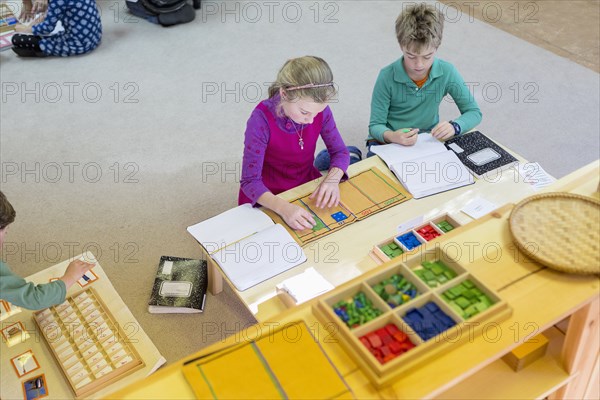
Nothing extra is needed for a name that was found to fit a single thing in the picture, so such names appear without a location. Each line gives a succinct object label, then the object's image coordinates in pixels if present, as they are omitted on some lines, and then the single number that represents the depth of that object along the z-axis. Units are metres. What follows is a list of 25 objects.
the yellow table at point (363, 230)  2.16
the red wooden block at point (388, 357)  1.34
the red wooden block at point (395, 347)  1.37
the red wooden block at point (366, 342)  1.38
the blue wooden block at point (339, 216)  2.39
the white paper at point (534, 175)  2.51
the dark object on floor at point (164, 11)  4.98
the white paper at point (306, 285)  2.11
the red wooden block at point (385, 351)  1.36
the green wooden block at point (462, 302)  1.44
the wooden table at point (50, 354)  2.12
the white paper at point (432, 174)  2.51
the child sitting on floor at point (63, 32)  4.49
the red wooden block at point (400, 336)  1.39
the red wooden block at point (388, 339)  1.38
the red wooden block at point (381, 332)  1.40
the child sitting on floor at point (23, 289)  2.15
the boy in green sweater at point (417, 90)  2.67
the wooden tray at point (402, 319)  1.32
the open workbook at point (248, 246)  2.21
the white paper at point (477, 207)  2.39
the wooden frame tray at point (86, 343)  2.15
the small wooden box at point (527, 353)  1.73
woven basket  1.51
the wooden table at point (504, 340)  1.33
